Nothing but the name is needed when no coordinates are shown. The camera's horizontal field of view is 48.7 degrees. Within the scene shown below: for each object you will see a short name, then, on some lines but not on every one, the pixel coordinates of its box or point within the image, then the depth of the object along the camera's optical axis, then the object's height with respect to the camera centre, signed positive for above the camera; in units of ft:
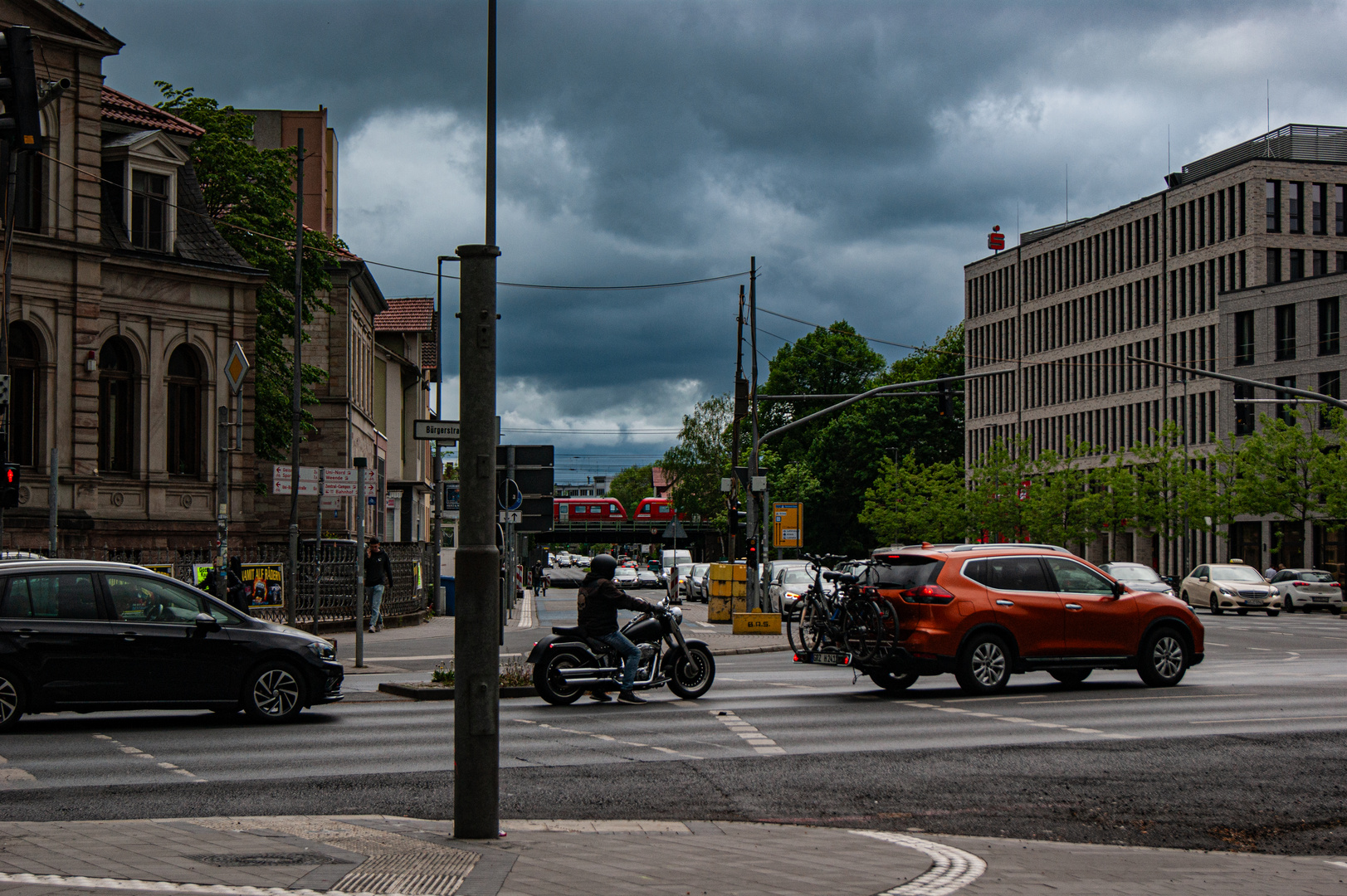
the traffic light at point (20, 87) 38.42 +10.97
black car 46.12 -4.54
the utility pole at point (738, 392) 128.26 +10.24
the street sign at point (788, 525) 132.26 -1.33
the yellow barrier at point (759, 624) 102.47 -7.84
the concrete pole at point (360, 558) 70.54 -2.32
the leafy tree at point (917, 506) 270.26 +0.84
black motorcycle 53.52 -5.63
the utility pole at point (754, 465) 114.01 +3.65
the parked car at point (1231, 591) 160.35 -8.65
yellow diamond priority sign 73.56 +7.01
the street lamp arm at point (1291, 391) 119.96 +10.23
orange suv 56.13 -4.20
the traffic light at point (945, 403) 110.91 +8.10
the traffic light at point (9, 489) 64.23 +0.81
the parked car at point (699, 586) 204.03 -10.45
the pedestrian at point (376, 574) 107.45 -4.69
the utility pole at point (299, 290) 116.06 +17.14
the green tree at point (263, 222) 129.18 +25.02
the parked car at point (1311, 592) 173.27 -9.44
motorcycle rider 53.36 -3.57
